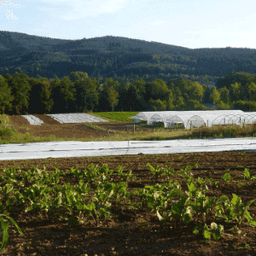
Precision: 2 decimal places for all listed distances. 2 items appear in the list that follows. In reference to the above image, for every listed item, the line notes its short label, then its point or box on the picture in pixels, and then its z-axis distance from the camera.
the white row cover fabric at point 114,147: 9.51
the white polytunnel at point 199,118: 25.23
